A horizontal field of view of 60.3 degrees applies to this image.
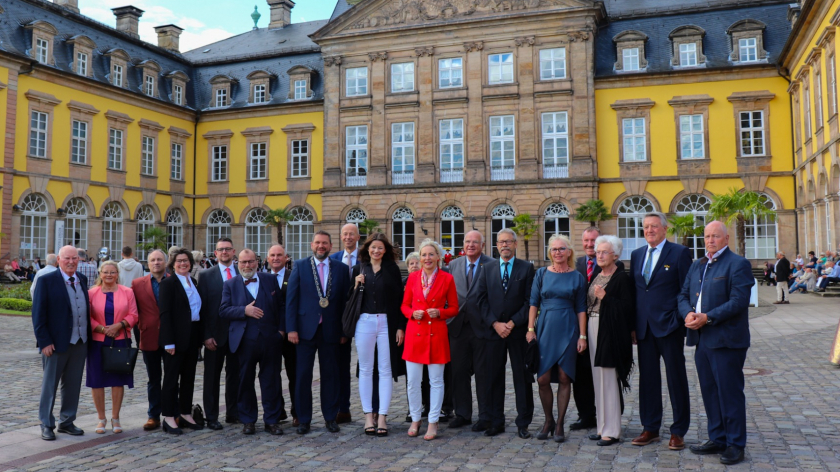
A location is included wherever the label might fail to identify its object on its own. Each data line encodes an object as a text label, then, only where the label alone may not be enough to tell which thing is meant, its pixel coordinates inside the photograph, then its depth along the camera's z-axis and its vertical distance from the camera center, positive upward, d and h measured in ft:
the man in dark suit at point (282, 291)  24.09 -1.16
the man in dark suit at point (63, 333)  21.47 -2.23
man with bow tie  22.84 -2.42
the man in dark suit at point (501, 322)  22.27 -2.10
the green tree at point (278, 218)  114.73 +6.13
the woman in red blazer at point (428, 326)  22.06 -2.20
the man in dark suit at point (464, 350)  23.04 -3.06
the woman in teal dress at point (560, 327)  21.06 -2.16
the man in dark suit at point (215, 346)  23.52 -2.88
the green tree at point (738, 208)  76.59 +4.73
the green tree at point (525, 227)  101.96 +3.78
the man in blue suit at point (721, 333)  18.60 -2.15
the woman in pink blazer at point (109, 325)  22.35 -2.09
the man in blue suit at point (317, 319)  22.99 -2.04
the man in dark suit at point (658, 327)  19.85 -2.08
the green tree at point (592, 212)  100.37 +5.70
